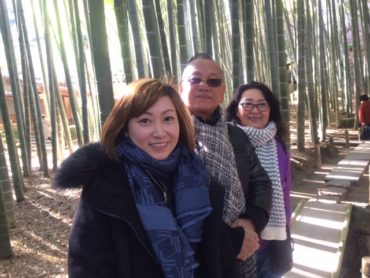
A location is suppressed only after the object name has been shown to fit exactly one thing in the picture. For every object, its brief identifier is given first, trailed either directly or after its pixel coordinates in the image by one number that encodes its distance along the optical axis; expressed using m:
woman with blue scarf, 0.88
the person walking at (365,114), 6.93
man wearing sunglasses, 1.15
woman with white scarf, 1.55
